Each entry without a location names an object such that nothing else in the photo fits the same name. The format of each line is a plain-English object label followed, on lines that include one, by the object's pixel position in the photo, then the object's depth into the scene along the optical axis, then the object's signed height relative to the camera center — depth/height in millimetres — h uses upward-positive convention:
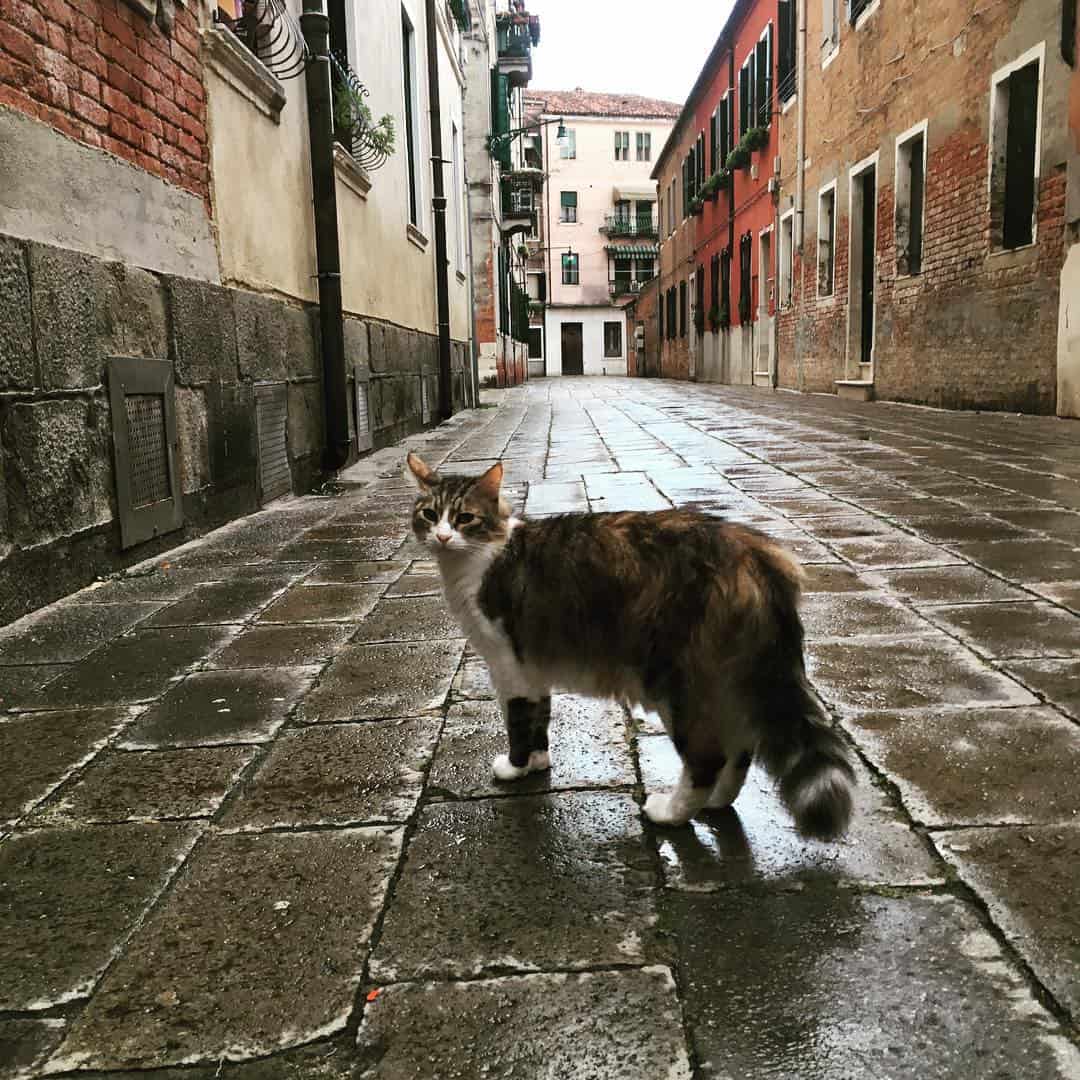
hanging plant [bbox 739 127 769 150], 21422 +4923
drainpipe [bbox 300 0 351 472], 7180 +793
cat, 1712 -464
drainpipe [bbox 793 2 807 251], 18109 +3742
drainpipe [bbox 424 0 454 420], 13094 +2058
